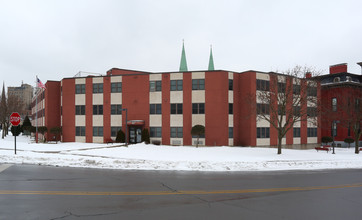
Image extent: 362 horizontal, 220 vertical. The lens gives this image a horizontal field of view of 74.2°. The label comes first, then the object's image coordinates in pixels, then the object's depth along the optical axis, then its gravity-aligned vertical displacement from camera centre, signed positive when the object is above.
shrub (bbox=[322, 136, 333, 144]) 38.19 -3.31
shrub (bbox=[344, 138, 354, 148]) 37.78 -3.56
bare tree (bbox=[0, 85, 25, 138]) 47.03 +2.37
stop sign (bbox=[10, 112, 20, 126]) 19.79 +0.00
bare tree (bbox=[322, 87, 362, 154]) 28.53 +1.05
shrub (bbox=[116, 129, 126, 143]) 31.59 -2.40
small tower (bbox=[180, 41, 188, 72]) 70.64 +16.73
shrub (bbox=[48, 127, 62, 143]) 33.41 -1.69
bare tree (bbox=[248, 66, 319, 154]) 24.28 +2.72
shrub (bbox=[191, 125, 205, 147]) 28.85 -1.36
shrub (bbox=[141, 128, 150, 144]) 31.19 -2.24
